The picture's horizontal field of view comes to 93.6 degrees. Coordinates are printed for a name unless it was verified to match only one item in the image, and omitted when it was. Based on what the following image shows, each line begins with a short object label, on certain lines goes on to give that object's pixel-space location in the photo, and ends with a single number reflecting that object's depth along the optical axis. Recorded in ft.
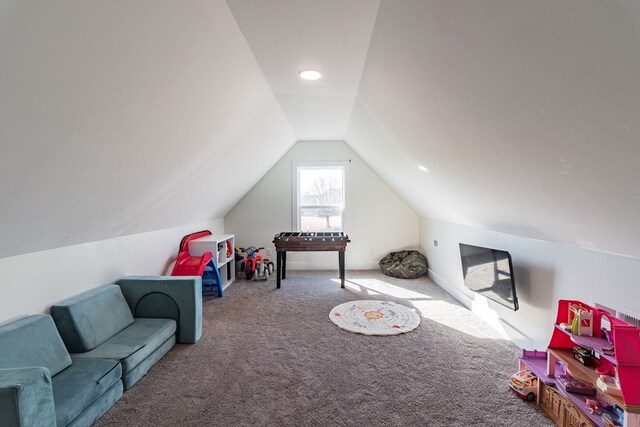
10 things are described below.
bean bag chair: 17.12
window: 19.40
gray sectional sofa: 4.69
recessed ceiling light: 8.71
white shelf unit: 13.88
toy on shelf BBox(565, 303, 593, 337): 5.86
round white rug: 10.39
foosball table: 14.92
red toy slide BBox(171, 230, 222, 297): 12.64
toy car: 6.73
